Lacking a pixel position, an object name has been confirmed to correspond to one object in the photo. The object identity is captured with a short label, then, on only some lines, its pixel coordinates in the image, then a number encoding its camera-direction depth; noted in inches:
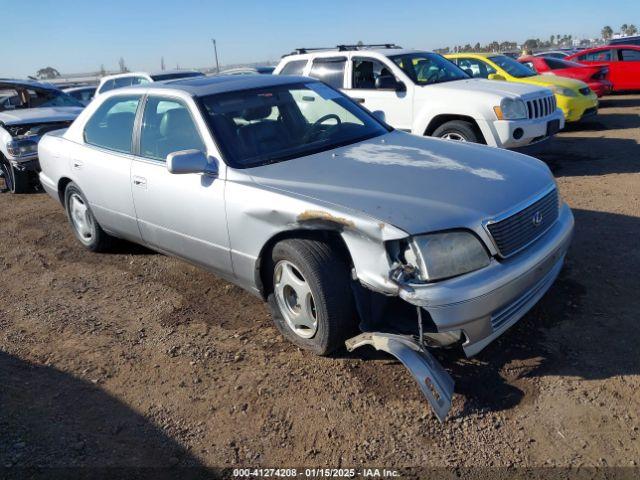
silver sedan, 109.5
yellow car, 395.9
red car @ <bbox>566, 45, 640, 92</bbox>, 589.9
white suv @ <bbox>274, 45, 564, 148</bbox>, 273.7
